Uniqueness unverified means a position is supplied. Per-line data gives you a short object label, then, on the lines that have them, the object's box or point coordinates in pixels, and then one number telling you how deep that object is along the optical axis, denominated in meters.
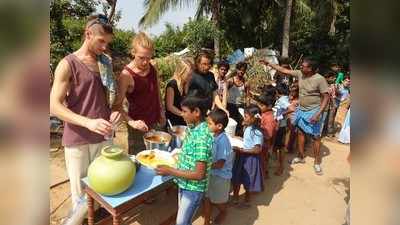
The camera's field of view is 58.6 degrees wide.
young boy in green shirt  2.28
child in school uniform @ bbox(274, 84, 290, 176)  4.52
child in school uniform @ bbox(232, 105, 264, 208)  3.28
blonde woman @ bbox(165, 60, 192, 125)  3.34
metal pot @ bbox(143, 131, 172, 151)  2.68
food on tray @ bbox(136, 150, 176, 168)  2.48
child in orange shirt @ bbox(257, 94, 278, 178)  3.71
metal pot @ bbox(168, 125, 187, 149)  2.91
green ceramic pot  2.08
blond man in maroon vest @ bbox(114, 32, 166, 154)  2.73
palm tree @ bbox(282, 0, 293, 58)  11.98
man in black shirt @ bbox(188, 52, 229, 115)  3.53
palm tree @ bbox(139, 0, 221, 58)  13.24
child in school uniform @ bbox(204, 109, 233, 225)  2.72
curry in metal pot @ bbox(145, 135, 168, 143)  2.71
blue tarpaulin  10.14
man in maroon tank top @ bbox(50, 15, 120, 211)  2.12
